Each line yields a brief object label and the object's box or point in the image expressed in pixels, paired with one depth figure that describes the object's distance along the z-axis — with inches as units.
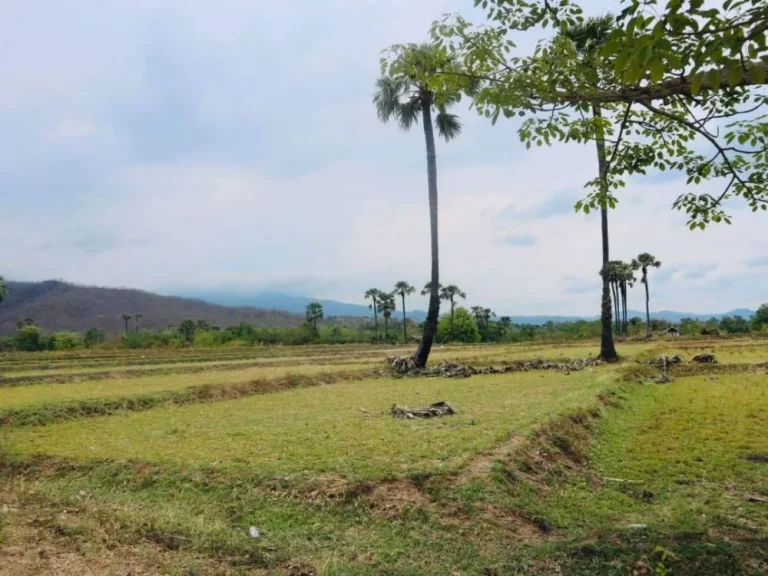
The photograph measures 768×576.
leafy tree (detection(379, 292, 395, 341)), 3485.7
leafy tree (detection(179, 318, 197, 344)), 2918.3
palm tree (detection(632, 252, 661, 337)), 2564.0
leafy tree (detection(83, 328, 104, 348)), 2524.4
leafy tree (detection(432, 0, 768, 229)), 208.7
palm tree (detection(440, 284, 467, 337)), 3309.5
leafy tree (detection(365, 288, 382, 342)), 3506.4
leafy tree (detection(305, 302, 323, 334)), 3309.5
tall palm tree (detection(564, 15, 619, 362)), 972.6
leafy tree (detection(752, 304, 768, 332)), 2385.5
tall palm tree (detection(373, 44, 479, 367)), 948.6
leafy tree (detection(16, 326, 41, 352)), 2292.8
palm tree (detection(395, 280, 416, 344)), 3488.4
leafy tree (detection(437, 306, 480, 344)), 2826.8
